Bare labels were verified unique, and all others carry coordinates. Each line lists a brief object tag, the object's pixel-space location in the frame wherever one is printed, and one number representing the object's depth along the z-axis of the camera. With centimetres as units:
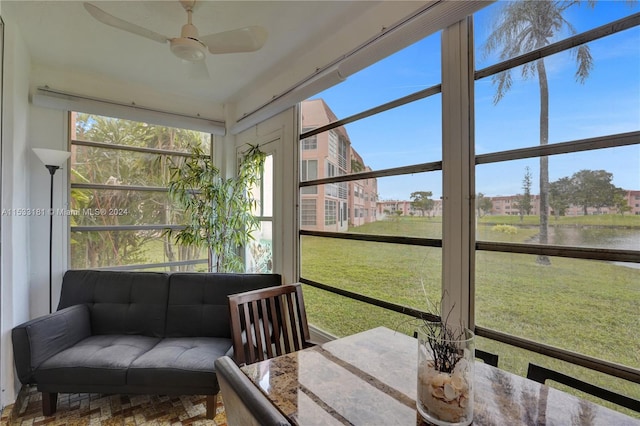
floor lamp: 240
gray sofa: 183
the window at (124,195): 299
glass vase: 77
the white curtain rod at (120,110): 269
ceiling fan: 160
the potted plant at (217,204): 317
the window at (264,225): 314
